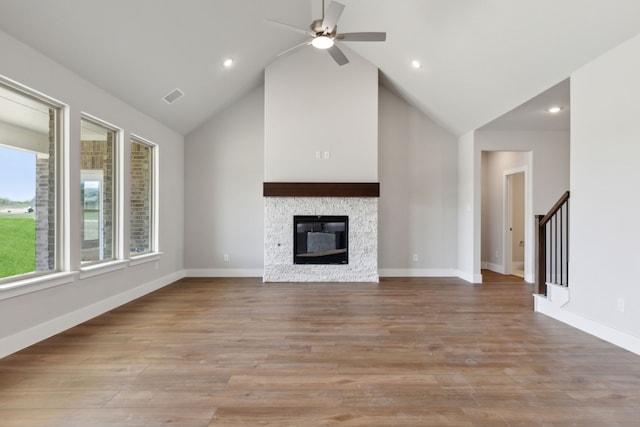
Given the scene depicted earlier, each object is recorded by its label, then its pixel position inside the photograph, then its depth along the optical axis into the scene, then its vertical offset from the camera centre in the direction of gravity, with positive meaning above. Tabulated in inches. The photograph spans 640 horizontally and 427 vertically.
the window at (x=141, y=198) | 183.5 +9.3
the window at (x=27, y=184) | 110.8 +11.0
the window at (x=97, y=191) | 144.5 +10.7
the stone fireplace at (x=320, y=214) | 220.1 -15.0
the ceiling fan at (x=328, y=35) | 128.9 +73.6
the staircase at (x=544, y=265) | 138.2 -24.4
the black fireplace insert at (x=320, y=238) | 222.7 -16.7
